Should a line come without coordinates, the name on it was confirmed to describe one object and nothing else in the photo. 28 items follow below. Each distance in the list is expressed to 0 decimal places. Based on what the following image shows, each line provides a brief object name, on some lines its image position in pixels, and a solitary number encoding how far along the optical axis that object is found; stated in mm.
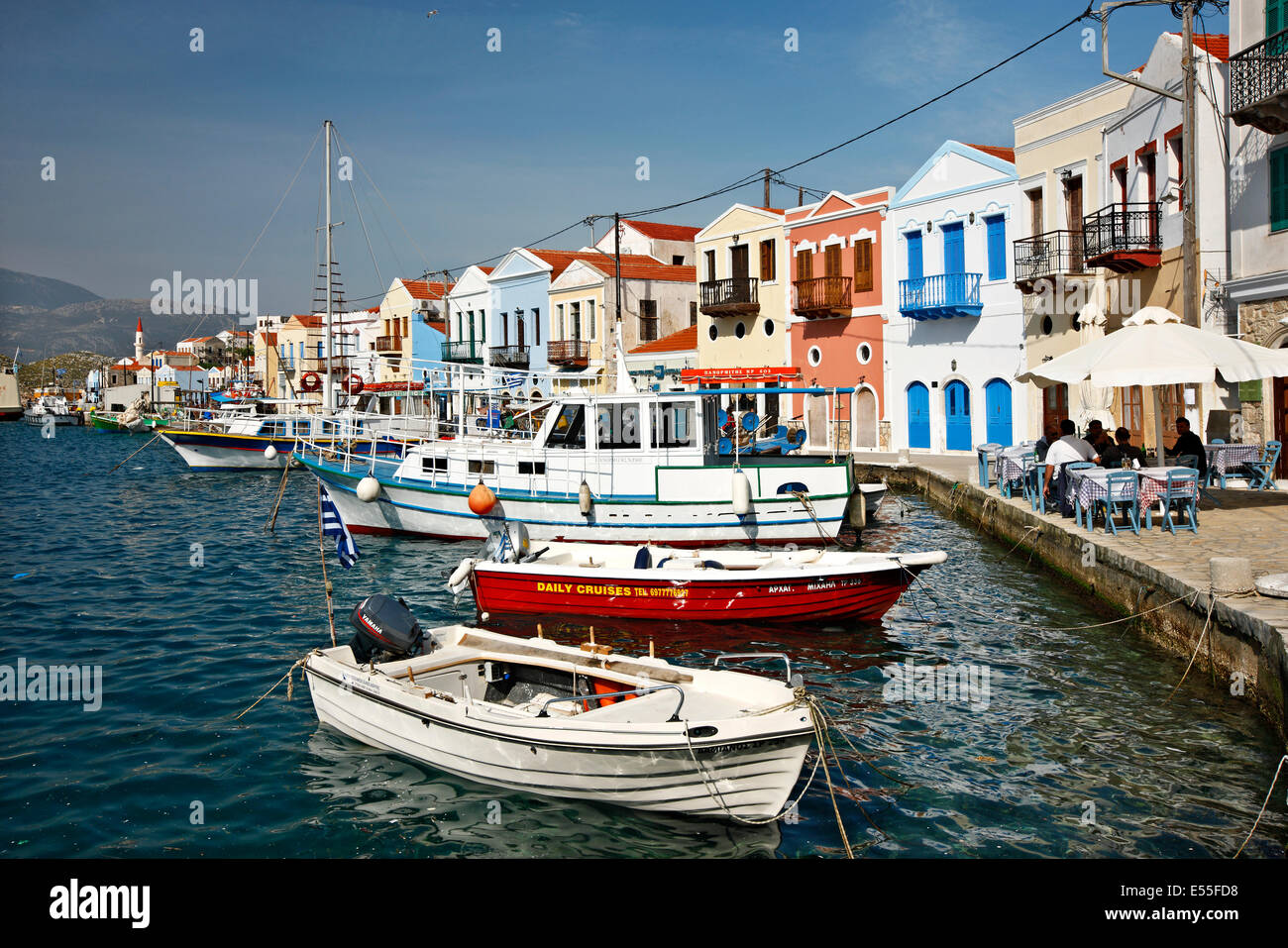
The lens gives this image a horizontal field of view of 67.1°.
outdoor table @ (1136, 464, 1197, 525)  13000
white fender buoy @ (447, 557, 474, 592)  12625
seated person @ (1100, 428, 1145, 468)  14297
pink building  32750
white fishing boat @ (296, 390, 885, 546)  17656
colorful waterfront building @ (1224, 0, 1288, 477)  16109
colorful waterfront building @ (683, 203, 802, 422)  36094
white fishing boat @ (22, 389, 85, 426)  100312
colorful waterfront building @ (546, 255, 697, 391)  42906
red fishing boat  11914
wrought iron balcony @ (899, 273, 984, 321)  29344
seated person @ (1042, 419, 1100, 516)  15026
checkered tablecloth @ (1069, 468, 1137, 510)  13078
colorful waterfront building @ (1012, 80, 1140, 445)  24625
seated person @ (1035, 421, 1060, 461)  18312
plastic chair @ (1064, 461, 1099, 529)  14047
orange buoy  17797
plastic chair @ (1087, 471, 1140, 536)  13031
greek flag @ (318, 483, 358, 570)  12547
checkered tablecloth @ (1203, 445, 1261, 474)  15469
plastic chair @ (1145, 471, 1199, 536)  12852
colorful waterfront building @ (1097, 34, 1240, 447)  18203
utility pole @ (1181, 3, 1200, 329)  15984
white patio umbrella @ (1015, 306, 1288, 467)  12312
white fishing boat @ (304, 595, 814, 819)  6762
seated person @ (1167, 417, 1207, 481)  15070
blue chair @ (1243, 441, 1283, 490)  15688
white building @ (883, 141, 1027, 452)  28516
